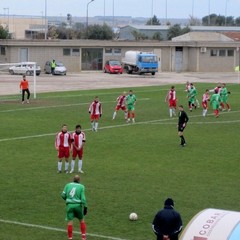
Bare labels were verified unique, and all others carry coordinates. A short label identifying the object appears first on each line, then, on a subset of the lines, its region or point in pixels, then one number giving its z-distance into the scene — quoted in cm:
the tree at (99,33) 12688
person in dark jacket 1560
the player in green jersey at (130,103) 4194
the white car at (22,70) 8159
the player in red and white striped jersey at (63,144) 2694
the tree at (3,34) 10125
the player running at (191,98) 4800
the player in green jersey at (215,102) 4455
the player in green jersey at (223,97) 4786
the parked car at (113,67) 8838
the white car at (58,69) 8394
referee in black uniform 3366
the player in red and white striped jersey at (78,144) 2678
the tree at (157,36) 13800
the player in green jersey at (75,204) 1850
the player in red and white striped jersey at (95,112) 3850
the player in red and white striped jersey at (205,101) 4503
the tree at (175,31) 14675
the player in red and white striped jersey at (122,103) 4294
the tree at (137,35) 14225
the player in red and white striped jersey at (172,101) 4447
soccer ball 2048
